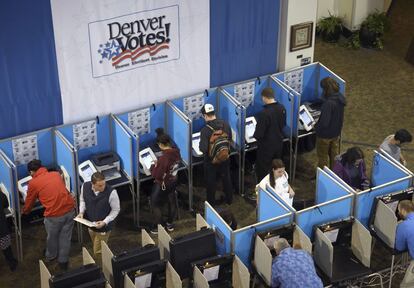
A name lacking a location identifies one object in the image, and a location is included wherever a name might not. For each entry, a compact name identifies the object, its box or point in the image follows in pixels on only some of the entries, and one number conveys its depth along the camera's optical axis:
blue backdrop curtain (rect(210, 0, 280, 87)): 10.26
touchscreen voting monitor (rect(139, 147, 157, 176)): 9.76
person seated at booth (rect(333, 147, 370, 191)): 9.01
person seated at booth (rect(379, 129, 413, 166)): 9.21
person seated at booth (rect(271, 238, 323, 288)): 7.50
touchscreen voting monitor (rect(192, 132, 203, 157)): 10.04
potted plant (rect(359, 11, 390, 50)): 13.88
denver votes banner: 9.34
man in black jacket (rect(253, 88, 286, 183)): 9.72
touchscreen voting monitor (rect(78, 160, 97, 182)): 9.57
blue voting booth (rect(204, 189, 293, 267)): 8.11
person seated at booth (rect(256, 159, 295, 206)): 8.62
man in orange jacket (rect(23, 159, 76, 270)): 8.55
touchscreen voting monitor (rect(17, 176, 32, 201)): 9.27
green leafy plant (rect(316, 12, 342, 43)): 13.99
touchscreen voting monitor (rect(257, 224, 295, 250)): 8.13
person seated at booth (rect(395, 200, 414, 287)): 8.15
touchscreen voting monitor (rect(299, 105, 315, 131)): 10.61
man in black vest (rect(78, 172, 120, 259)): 8.45
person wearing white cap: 9.40
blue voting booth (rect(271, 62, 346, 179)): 10.68
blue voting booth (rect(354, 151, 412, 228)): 8.69
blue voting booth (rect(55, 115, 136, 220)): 9.48
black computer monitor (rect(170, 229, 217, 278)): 8.03
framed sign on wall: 10.77
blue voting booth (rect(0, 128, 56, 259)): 9.01
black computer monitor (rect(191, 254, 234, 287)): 7.91
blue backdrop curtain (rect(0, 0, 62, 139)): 8.91
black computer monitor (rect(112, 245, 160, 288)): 7.73
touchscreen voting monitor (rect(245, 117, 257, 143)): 10.36
